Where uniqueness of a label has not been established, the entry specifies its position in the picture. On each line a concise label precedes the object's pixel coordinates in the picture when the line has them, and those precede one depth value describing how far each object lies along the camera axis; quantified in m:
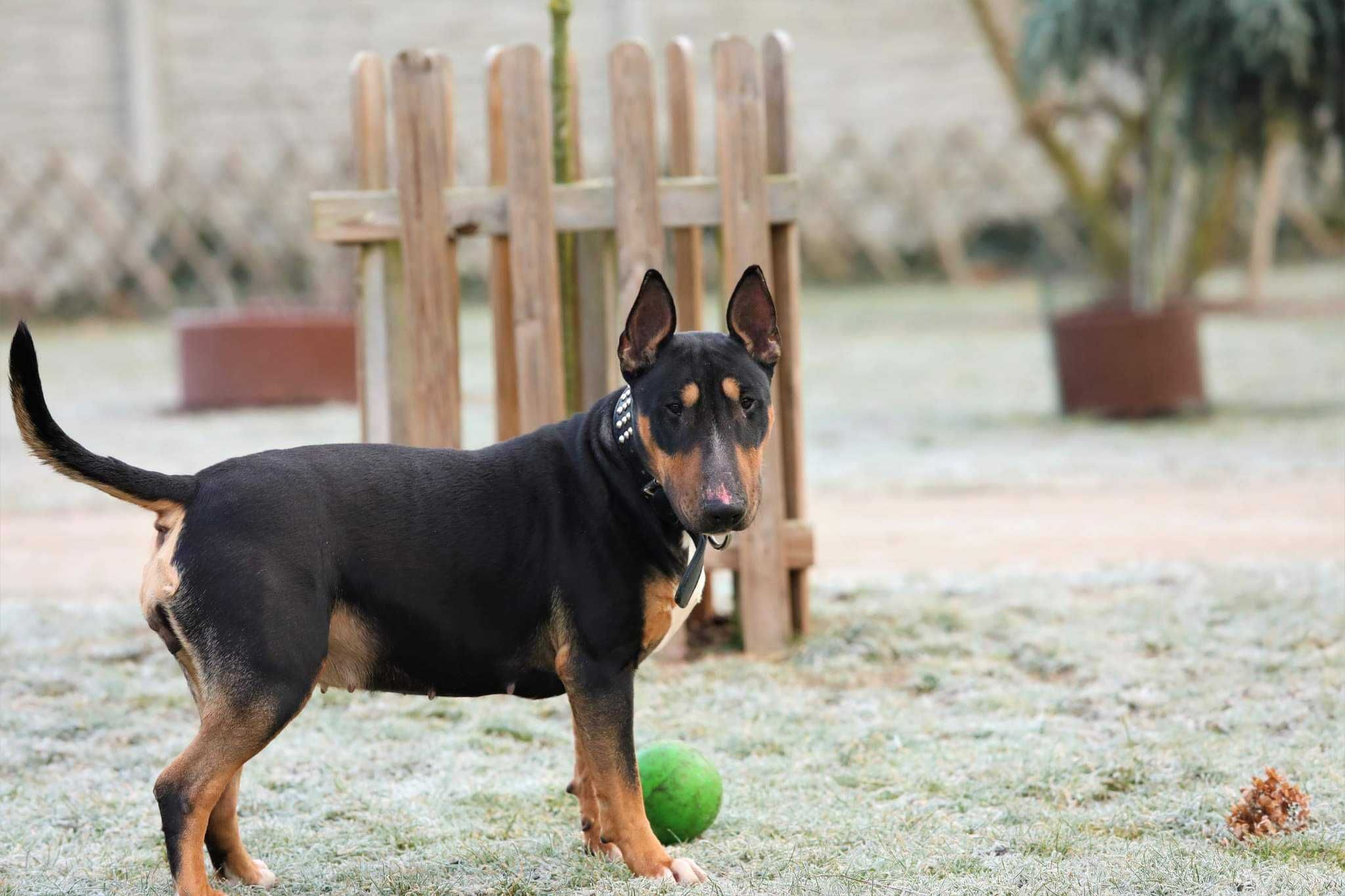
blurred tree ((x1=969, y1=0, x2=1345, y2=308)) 20.52
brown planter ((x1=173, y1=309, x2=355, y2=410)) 24.83
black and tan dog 6.30
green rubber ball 7.30
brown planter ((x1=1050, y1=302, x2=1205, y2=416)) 21.48
